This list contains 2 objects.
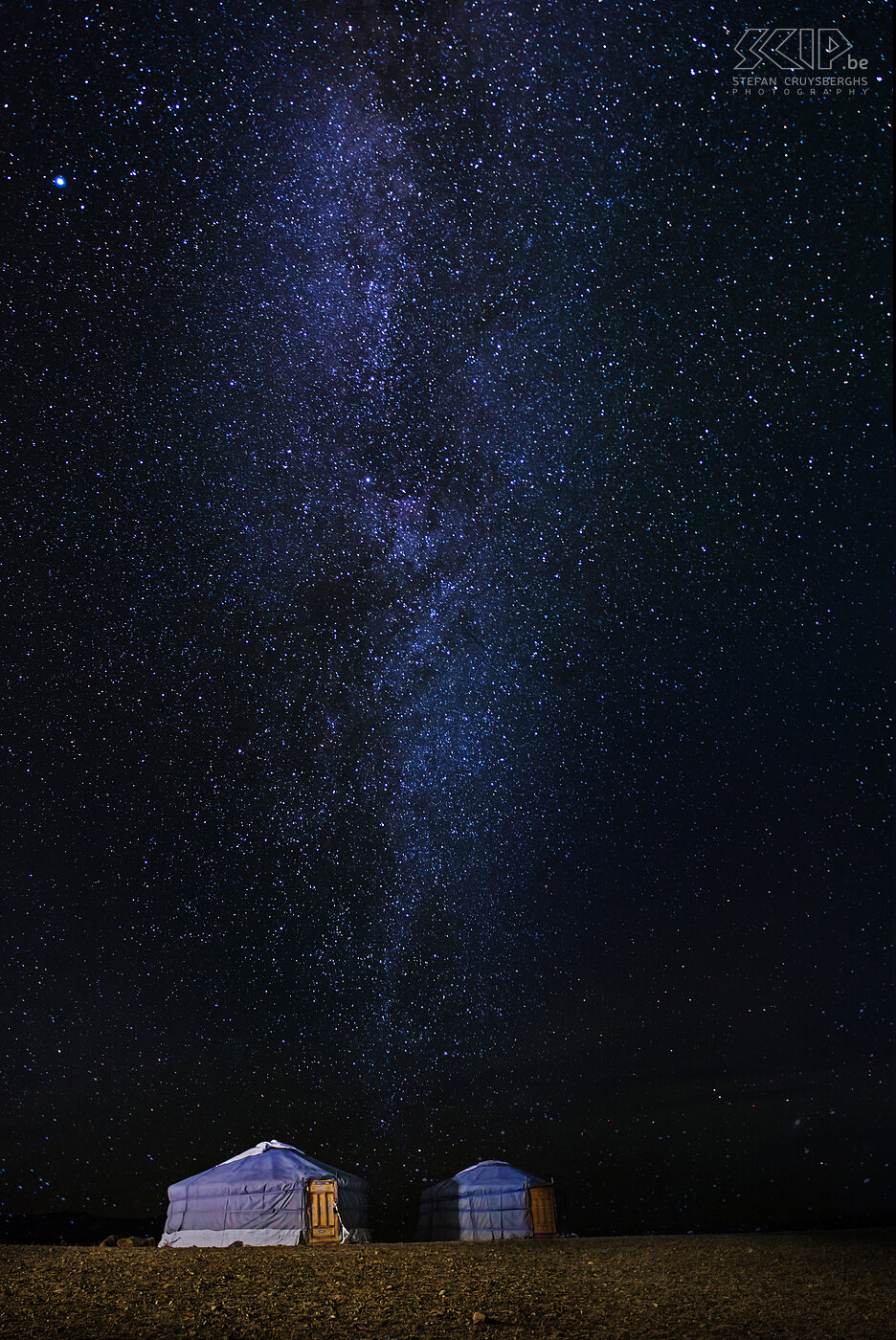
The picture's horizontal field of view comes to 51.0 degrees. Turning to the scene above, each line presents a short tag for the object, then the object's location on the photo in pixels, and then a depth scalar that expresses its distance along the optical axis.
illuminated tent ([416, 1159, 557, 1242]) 19.80
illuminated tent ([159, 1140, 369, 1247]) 17.25
